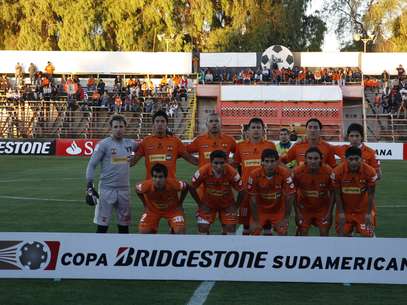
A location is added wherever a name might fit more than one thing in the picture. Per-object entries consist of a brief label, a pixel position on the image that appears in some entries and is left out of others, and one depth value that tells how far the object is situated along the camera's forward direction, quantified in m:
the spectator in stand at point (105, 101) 43.36
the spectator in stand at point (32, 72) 46.72
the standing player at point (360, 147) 12.36
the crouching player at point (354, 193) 11.45
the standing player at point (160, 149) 12.60
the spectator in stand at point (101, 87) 44.61
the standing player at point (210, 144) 12.98
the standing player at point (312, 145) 12.56
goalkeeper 11.98
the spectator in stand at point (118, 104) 42.53
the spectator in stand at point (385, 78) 46.44
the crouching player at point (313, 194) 11.62
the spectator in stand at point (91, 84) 45.94
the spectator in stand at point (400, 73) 46.19
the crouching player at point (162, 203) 11.54
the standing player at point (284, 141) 18.05
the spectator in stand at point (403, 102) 42.72
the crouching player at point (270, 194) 11.41
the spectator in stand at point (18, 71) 46.88
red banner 36.91
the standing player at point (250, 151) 12.62
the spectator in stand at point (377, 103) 44.28
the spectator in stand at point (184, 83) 46.03
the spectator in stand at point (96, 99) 43.44
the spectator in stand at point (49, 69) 46.81
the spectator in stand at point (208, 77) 46.47
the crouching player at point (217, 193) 11.66
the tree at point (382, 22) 57.03
